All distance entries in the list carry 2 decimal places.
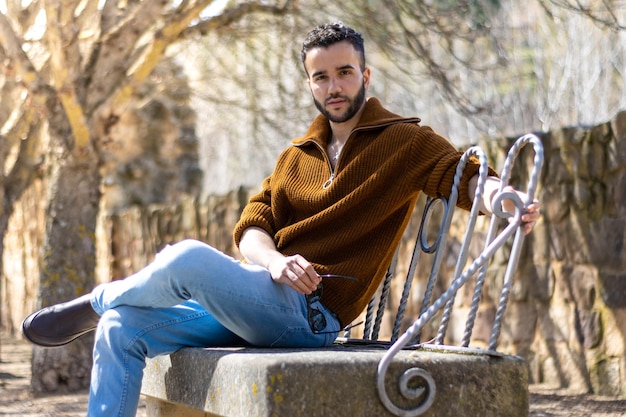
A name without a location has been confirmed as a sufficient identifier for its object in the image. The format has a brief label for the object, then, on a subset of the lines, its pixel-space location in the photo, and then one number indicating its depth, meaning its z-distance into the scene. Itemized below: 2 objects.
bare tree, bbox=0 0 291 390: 6.32
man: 2.73
